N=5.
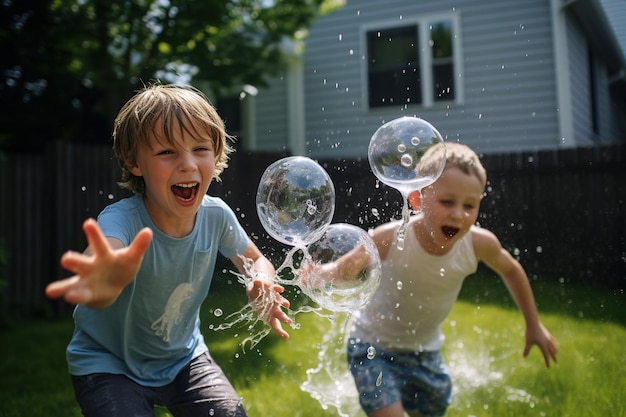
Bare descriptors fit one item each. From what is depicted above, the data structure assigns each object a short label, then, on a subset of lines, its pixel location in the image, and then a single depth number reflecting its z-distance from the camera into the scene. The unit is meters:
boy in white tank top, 2.48
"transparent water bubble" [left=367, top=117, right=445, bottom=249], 2.23
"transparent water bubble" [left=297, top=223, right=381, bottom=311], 2.14
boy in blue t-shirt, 1.87
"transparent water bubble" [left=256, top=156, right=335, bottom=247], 2.14
